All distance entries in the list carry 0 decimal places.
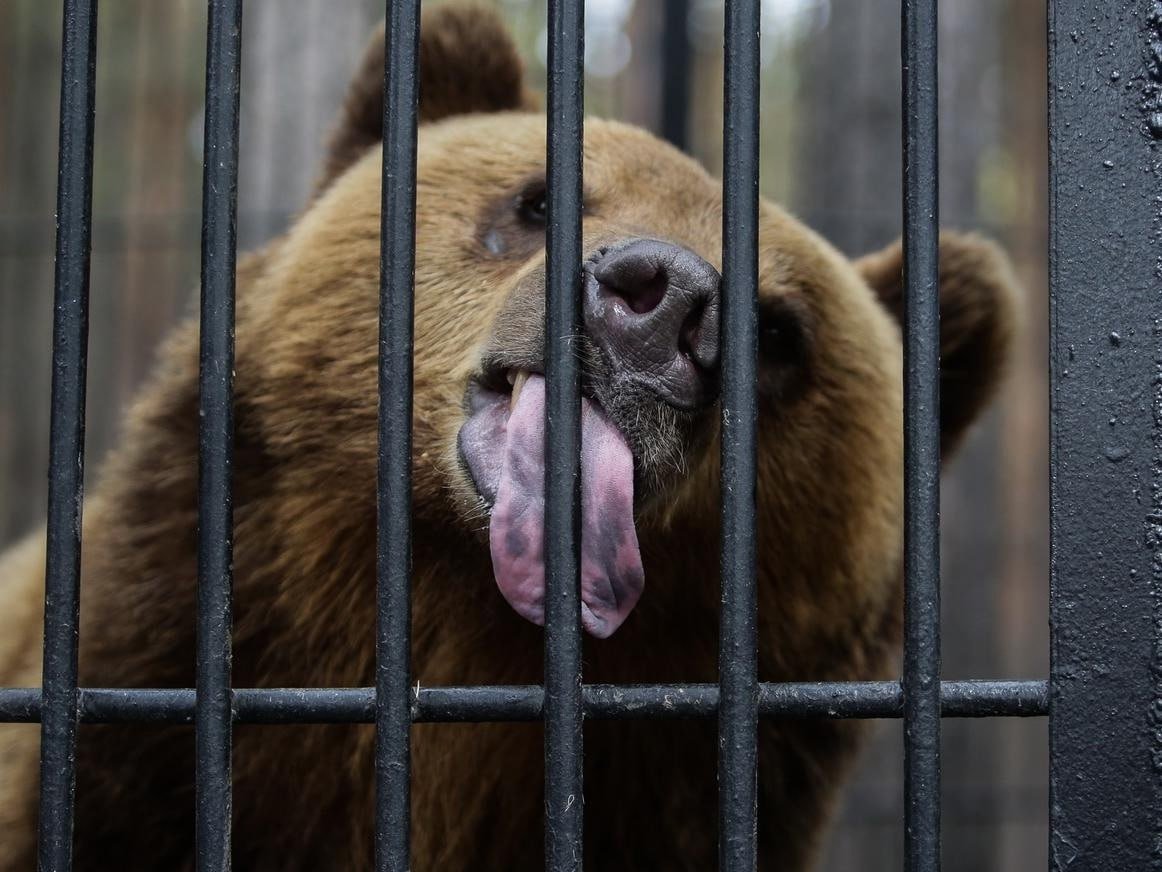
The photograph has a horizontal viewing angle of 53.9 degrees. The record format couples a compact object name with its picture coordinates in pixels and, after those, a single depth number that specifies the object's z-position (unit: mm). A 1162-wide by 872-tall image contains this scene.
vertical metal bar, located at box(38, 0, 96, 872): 1424
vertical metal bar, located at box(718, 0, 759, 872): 1418
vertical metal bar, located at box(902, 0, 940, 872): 1419
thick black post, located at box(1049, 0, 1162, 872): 1427
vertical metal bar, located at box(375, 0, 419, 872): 1410
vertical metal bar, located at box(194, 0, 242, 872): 1425
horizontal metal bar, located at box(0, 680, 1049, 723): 1438
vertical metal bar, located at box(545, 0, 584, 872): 1408
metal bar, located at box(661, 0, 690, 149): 5445
